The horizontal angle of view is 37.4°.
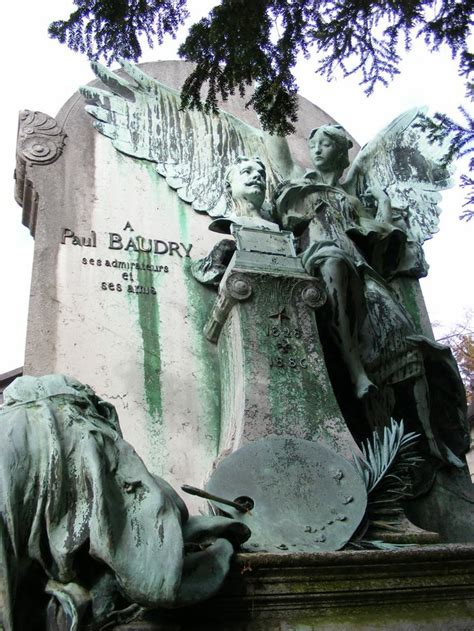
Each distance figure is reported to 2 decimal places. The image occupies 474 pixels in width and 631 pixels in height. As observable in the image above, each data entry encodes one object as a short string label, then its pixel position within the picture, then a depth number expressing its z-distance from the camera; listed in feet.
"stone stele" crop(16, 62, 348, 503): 14.07
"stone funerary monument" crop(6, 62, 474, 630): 8.45
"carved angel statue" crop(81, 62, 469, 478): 13.84
